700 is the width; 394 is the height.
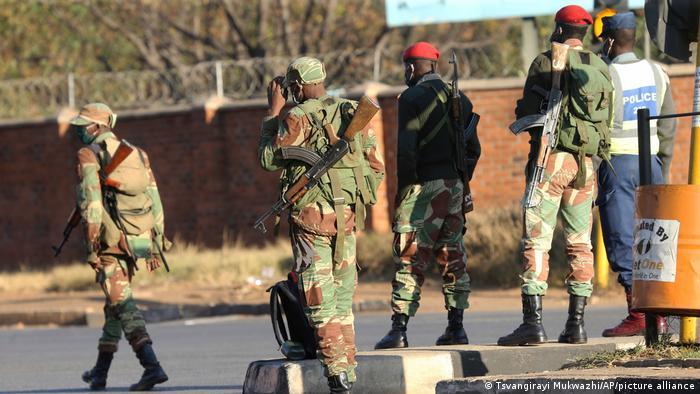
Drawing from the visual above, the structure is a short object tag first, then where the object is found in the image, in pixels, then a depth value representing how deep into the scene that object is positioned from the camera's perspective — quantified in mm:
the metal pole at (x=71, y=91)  50562
